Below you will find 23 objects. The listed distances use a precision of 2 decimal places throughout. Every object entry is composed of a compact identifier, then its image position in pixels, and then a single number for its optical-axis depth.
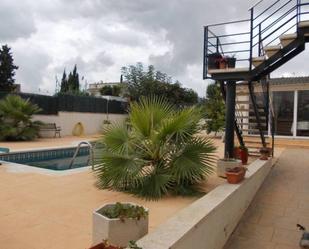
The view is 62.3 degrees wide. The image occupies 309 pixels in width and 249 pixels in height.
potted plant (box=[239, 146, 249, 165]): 6.81
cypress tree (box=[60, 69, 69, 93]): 29.31
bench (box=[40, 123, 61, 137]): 13.07
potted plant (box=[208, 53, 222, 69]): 6.38
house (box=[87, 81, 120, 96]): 36.41
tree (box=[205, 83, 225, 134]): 13.44
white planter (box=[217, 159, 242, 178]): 5.21
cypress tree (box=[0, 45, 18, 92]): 20.07
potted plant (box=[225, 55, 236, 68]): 6.34
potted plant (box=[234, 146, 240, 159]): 6.87
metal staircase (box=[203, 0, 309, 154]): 5.43
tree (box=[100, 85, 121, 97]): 24.96
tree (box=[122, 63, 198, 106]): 18.84
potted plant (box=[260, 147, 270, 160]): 6.65
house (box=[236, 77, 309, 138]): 12.55
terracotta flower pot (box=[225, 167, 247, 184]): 4.05
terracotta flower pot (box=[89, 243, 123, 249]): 1.90
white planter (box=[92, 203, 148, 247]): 2.27
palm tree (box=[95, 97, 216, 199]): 4.30
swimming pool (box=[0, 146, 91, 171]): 7.93
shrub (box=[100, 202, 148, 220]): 2.34
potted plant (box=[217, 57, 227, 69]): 6.32
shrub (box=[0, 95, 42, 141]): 11.13
